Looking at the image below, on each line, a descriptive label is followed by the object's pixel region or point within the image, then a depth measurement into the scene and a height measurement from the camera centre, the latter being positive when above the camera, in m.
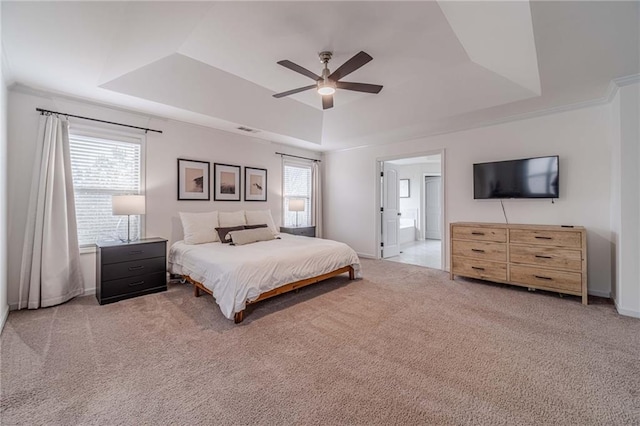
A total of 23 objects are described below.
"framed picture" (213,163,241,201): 4.71 +0.57
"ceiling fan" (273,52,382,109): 2.46 +1.38
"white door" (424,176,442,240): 8.96 +0.29
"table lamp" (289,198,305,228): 5.47 +0.18
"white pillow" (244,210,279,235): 4.73 -0.08
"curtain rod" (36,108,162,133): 3.13 +1.23
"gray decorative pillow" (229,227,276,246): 3.83 -0.33
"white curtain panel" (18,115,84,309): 3.01 -0.14
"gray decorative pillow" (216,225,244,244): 4.01 -0.31
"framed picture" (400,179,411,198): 8.85 +0.85
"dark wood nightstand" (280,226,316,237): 5.45 -0.34
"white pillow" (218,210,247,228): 4.38 -0.09
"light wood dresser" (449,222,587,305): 3.15 -0.55
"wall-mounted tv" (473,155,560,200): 3.61 +0.51
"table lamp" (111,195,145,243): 3.34 +0.11
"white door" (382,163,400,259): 5.82 +0.01
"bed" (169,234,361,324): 2.66 -0.63
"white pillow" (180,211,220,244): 3.95 -0.22
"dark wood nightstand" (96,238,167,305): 3.17 -0.70
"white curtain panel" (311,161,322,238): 6.27 +0.34
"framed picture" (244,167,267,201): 5.13 +0.59
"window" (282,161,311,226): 5.86 +0.57
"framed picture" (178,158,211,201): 4.29 +0.56
